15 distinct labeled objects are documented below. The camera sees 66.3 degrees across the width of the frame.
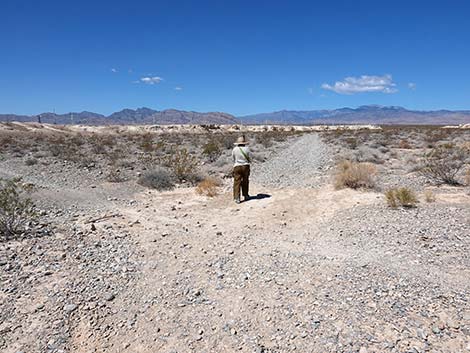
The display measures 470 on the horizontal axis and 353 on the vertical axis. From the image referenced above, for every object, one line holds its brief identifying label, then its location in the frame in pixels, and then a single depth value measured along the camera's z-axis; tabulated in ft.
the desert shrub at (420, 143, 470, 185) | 35.94
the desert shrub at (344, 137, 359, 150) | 78.61
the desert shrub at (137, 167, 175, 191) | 39.88
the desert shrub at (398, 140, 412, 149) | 77.99
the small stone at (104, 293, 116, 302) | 15.53
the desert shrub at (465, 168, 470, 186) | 34.60
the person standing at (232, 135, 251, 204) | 31.78
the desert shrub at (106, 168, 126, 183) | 42.42
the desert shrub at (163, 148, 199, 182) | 43.75
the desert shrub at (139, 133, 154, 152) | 75.82
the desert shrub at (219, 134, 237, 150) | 80.64
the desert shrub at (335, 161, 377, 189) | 34.40
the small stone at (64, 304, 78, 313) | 14.74
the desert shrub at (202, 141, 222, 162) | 63.93
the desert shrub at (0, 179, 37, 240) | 21.70
